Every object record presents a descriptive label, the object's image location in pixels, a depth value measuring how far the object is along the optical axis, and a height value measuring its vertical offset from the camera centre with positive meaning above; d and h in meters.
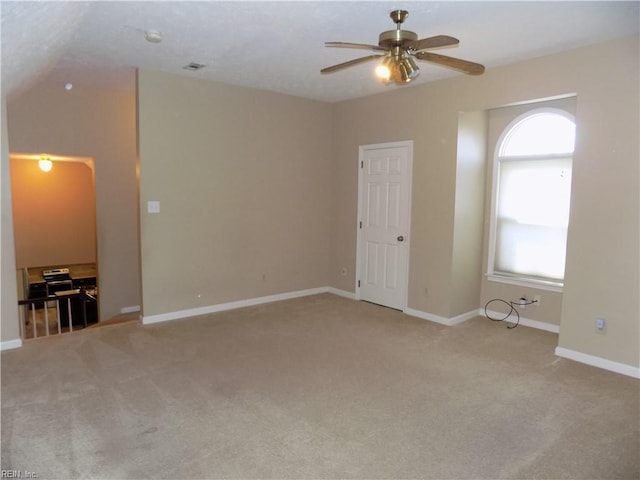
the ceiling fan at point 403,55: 2.53 +0.92
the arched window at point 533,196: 4.41 +0.06
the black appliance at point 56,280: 7.38 -1.50
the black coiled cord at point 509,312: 4.82 -1.29
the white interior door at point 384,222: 5.22 -0.30
